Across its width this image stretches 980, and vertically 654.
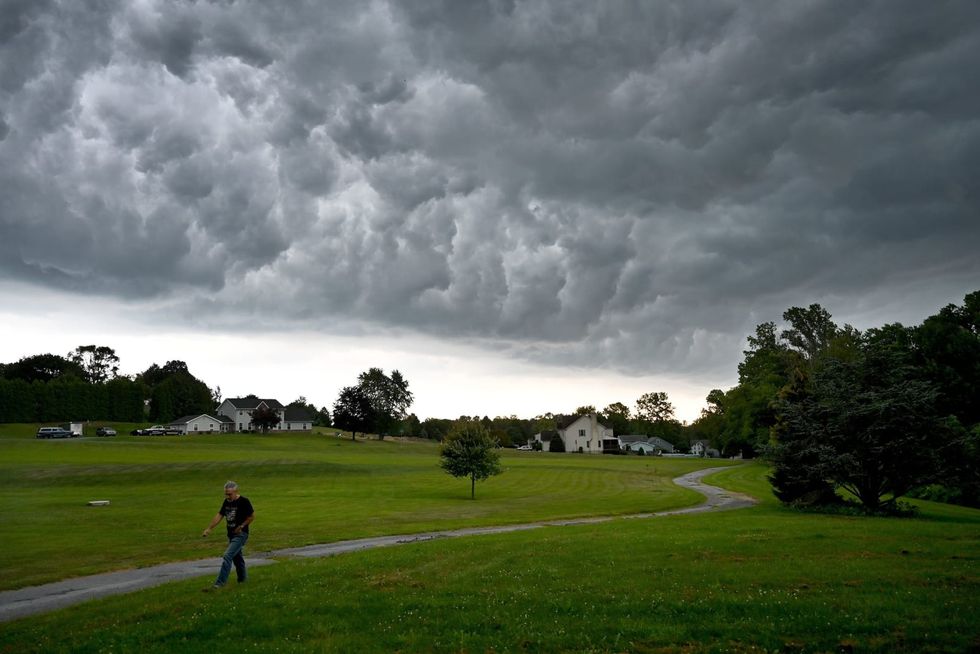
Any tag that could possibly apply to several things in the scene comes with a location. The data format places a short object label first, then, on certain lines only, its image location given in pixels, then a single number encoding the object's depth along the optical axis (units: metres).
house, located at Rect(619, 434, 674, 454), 181.38
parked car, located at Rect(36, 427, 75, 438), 106.00
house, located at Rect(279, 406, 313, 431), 176.88
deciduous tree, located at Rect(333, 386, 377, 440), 144.38
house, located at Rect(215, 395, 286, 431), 176.88
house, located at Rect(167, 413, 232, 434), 148.77
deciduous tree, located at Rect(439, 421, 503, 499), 48.06
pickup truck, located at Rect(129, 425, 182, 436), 122.94
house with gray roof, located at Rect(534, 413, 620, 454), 161.75
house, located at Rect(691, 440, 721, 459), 185.44
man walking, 14.60
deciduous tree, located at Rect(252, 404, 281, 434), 149.12
